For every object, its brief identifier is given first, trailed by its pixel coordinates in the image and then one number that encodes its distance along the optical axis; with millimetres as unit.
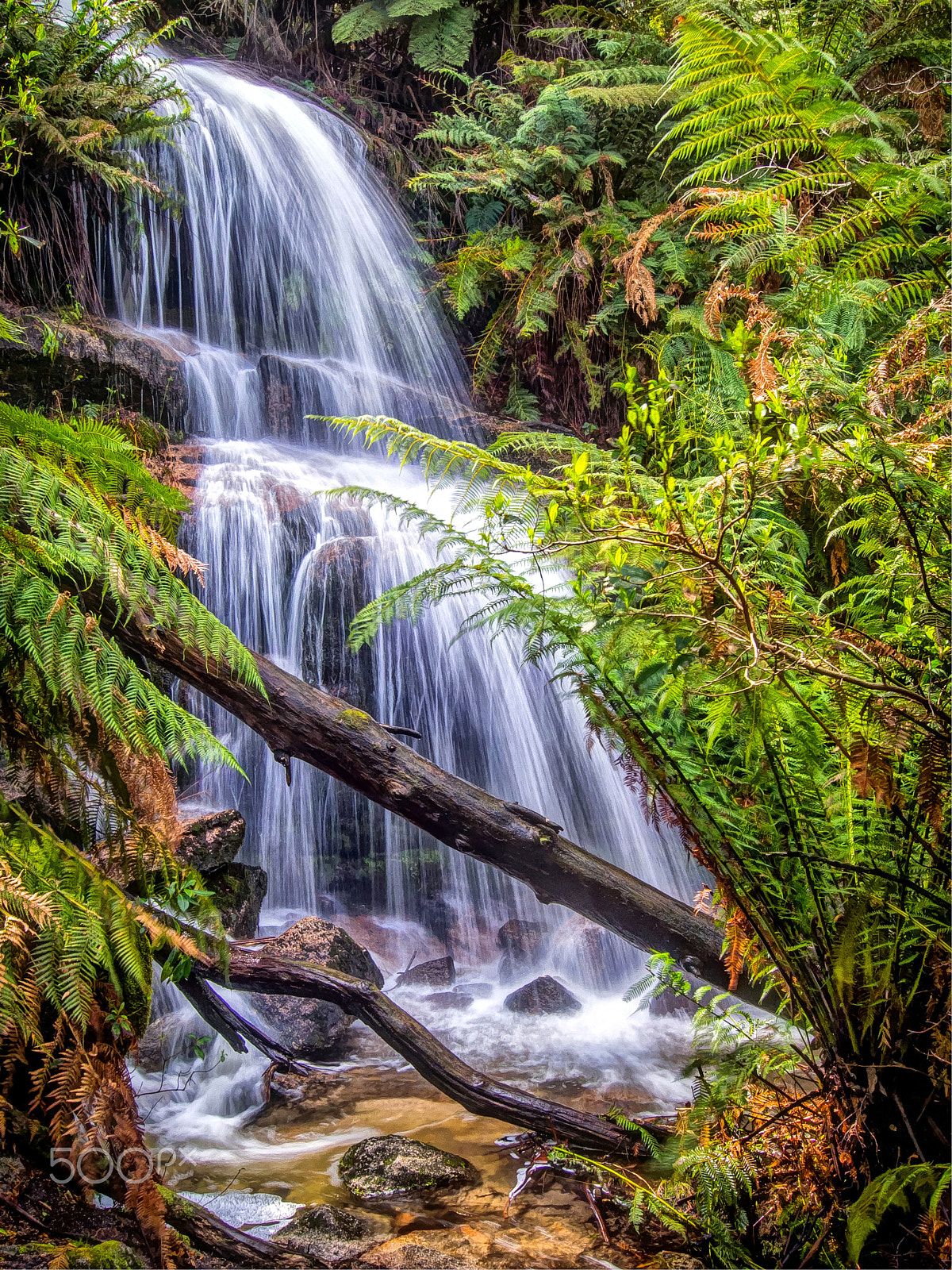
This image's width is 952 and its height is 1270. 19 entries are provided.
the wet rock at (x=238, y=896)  4188
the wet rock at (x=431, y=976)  4617
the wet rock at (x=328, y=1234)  2141
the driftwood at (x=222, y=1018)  2553
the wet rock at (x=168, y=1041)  3539
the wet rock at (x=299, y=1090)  3287
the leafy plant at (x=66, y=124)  5582
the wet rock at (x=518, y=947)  4859
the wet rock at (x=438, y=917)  5227
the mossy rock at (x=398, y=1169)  2506
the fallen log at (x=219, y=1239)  1749
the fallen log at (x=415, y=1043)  2457
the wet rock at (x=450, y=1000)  4406
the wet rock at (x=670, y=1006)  4281
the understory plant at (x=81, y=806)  1493
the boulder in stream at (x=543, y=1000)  4332
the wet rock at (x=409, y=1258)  2051
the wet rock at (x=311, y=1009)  3707
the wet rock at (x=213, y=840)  4059
